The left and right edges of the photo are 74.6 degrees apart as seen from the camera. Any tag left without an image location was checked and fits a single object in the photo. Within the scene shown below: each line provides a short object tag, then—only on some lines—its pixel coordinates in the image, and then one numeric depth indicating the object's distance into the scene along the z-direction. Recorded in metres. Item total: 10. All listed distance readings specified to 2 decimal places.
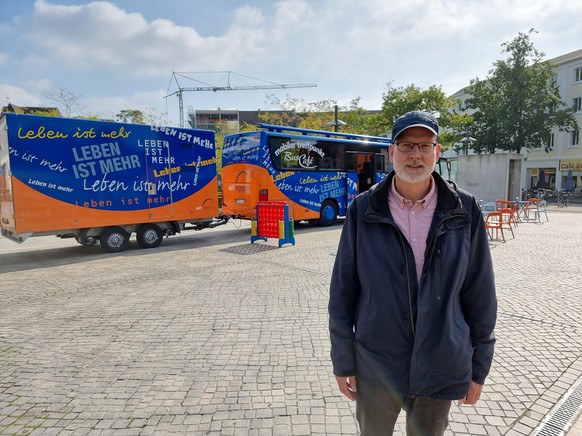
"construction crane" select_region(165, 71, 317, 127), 84.07
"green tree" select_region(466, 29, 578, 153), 33.62
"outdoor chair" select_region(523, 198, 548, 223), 15.54
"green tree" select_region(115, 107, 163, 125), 32.34
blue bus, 13.14
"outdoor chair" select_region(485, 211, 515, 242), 10.81
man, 1.78
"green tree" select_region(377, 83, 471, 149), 28.81
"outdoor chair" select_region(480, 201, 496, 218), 12.51
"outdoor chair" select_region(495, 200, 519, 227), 11.81
